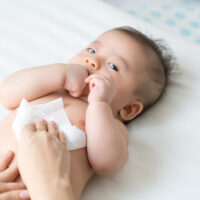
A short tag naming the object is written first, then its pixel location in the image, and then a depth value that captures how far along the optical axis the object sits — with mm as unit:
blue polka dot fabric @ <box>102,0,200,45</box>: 1607
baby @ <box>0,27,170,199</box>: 1118
